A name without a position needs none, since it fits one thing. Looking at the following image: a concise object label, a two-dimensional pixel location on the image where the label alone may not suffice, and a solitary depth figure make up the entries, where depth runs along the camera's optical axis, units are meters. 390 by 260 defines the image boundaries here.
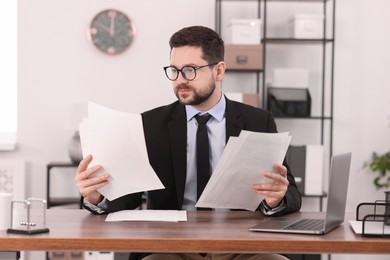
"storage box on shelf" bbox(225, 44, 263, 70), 4.71
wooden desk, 1.92
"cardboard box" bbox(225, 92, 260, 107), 4.74
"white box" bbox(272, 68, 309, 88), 4.80
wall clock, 4.95
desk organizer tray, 2.03
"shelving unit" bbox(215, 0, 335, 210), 4.98
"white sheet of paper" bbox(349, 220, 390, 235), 2.03
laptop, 2.06
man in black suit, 2.67
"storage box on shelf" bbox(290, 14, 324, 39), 4.79
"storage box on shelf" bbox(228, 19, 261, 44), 4.73
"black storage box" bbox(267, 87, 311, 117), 4.79
